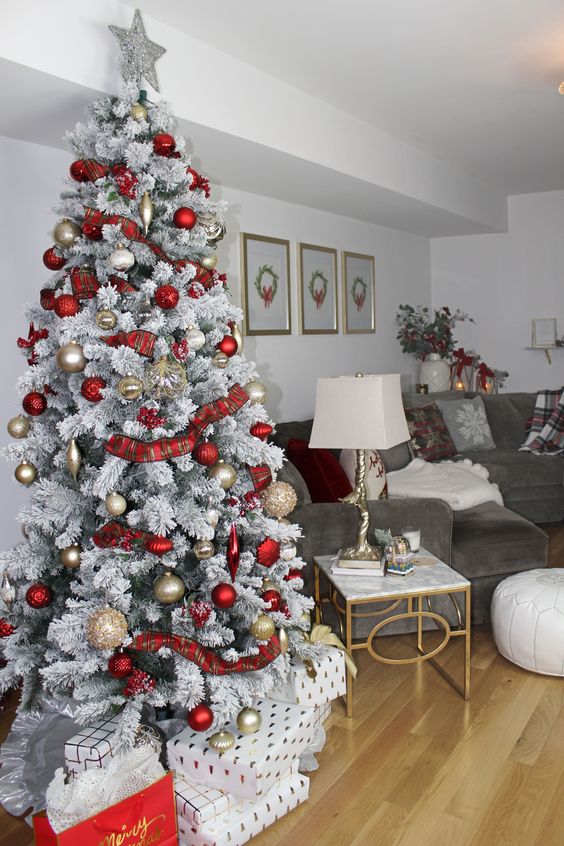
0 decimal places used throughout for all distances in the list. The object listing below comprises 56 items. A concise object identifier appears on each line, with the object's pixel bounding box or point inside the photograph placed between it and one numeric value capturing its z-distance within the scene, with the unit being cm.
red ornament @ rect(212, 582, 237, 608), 208
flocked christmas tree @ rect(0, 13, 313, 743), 204
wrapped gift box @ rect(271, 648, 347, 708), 232
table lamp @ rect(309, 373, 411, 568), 262
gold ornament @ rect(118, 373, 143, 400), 201
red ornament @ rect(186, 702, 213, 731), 197
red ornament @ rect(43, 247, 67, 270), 225
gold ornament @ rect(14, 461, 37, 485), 220
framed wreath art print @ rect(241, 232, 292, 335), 403
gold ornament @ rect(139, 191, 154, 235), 211
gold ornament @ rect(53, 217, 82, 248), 218
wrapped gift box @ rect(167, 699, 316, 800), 193
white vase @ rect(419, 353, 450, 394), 582
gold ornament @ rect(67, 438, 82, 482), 211
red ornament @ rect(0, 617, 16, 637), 223
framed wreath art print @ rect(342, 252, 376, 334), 500
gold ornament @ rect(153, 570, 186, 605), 205
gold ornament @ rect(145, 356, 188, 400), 204
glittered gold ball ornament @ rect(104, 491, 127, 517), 203
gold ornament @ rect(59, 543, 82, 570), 215
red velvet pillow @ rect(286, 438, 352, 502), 325
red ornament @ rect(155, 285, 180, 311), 208
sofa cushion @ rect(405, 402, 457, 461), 473
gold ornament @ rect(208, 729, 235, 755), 195
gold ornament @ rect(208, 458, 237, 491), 216
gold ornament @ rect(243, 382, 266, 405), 234
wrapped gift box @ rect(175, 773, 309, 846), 190
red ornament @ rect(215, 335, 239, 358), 229
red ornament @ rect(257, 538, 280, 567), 227
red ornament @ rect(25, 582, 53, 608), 218
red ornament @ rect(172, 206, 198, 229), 219
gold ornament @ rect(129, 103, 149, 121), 216
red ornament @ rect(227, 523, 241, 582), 215
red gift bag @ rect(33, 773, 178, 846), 167
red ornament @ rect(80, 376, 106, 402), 204
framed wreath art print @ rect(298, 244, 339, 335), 452
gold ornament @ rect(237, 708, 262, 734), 203
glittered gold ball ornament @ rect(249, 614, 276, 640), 213
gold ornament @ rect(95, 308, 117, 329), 204
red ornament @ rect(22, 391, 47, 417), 221
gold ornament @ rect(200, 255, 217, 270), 232
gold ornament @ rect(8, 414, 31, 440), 223
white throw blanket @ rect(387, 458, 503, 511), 381
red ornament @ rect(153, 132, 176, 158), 217
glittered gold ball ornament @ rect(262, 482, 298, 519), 236
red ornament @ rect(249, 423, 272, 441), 234
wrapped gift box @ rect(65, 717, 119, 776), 195
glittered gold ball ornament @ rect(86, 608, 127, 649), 196
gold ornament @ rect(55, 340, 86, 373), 206
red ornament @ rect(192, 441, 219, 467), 212
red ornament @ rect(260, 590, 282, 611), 224
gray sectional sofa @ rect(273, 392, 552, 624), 303
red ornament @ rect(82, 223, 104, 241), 215
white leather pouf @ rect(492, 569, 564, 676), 269
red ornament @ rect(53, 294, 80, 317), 210
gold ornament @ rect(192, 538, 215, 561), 211
